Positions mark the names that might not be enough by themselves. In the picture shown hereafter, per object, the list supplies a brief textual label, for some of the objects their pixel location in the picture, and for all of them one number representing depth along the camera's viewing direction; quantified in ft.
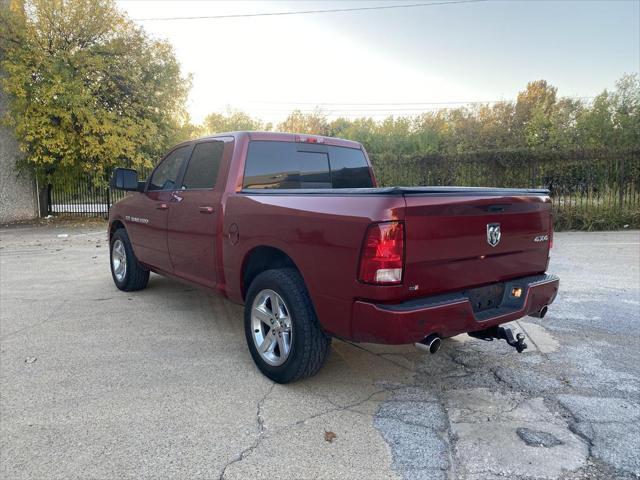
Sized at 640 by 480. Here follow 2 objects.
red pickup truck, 9.07
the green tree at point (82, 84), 48.24
